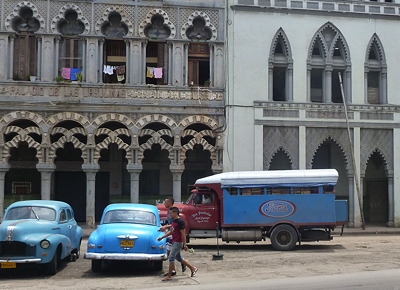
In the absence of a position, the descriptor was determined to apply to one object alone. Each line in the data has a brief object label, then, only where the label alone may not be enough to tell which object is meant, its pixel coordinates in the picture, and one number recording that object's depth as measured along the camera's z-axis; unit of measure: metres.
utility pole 26.23
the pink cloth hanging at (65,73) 25.77
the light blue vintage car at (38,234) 11.96
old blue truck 18.16
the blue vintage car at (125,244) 12.15
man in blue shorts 11.85
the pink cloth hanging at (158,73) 26.47
